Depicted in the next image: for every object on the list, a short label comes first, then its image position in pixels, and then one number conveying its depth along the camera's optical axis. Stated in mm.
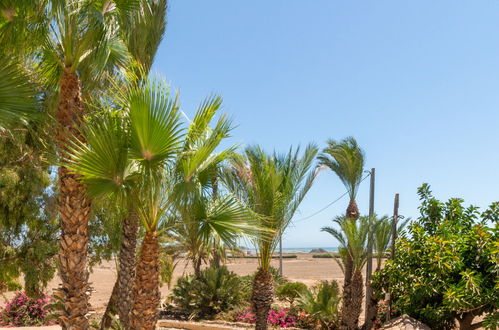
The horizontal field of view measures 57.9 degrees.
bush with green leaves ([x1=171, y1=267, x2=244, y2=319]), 16297
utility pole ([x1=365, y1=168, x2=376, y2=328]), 13574
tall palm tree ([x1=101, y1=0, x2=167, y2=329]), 9266
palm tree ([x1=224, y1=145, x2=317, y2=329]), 10086
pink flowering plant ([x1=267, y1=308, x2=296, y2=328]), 14297
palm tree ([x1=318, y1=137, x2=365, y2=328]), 16984
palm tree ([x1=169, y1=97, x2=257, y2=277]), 6223
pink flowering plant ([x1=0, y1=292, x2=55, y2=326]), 14172
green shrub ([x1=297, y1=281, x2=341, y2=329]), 13695
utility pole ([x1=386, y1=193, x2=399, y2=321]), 12047
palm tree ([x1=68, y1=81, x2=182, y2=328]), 5695
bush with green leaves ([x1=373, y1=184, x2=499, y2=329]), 8789
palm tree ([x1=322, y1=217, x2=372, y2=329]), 13359
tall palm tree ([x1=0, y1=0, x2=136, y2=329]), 6215
